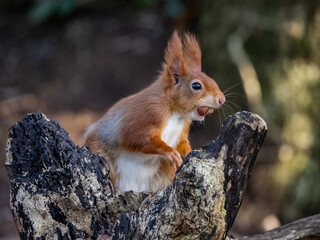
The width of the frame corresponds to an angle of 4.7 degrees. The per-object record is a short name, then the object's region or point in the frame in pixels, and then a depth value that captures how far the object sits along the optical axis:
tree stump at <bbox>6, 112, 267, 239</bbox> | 3.34
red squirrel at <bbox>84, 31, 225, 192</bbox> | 3.44
